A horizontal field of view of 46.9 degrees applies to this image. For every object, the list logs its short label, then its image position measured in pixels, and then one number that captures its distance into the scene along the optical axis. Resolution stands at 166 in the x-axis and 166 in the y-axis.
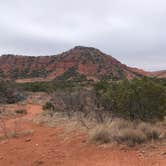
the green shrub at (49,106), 13.36
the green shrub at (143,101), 6.88
